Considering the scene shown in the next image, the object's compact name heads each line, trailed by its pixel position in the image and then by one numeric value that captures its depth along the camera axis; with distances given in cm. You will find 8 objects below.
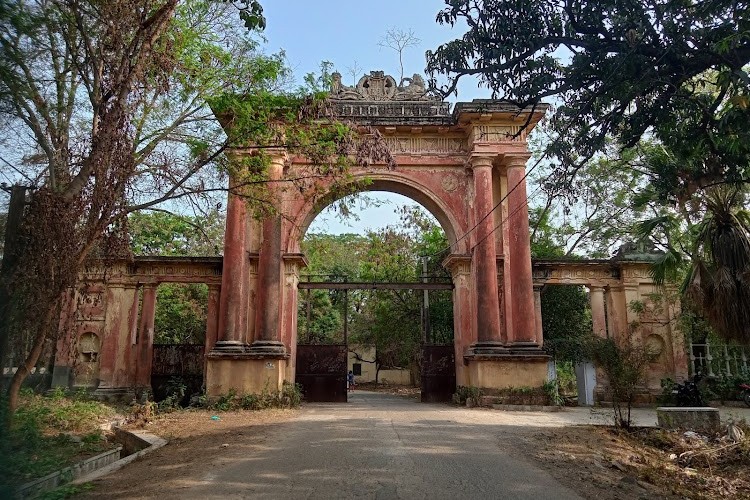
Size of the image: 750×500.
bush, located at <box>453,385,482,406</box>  1370
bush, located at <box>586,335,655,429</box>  923
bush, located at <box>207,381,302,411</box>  1310
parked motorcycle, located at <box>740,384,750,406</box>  1393
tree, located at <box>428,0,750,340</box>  596
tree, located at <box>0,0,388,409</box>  621
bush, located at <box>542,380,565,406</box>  1373
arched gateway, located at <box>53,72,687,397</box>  1406
